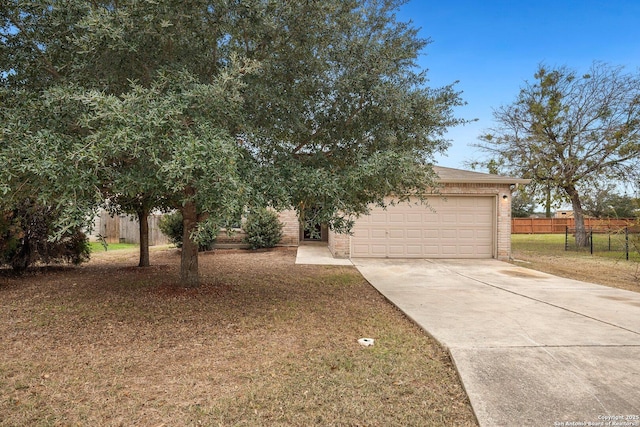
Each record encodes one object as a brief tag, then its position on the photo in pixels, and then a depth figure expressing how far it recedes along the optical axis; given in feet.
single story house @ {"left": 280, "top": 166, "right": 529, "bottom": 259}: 38.50
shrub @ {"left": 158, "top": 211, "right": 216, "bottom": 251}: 43.24
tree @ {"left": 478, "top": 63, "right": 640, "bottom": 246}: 51.06
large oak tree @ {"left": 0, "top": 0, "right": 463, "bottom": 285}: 11.61
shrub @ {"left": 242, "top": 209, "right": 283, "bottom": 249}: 46.39
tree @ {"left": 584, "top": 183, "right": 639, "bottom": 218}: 53.83
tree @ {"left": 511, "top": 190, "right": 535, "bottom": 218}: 121.08
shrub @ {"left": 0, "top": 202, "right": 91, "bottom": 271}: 23.85
